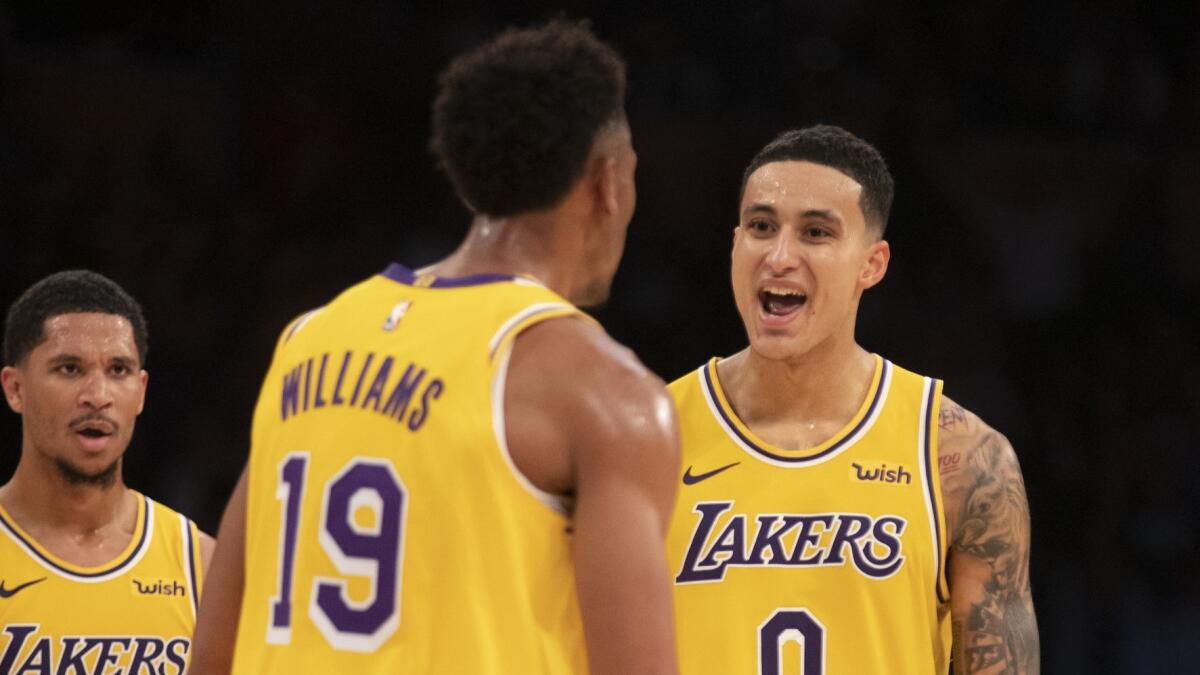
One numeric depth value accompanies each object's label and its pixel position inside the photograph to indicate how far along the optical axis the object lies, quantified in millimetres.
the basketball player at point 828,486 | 7516
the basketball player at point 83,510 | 8805
